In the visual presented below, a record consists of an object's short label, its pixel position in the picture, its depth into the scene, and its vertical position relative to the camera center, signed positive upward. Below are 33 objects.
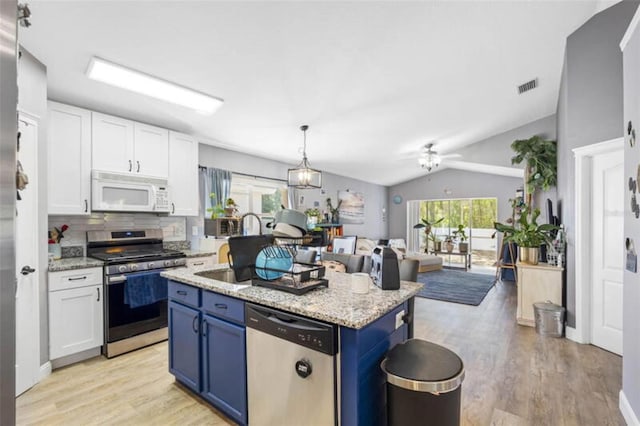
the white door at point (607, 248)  2.94 -0.39
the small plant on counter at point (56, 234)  3.00 -0.22
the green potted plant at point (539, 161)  4.78 +0.84
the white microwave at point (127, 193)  3.05 +0.23
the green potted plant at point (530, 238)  3.77 -0.35
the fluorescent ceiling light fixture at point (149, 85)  2.46 +1.18
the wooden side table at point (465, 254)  7.64 -1.18
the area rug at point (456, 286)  4.94 -1.45
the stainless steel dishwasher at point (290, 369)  1.40 -0.81
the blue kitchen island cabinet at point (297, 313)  1.37 -0.69
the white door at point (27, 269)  2.29 -0.44
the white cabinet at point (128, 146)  3.09 +0.75
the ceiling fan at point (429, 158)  5.94 +1.07
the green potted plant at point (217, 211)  4.11 +0.02
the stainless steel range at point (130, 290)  2.87 -0.78
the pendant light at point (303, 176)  4.08 +0.50
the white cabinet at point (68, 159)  2.78 +0.52
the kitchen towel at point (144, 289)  2.90 -0.77
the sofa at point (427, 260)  7.21 -1.23
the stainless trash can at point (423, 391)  1.34 -0.84
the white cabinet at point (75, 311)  2.61 -0.91
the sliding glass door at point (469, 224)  8.23 -0.37
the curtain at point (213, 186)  4.45 +0.41
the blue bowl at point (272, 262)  1.90 -0.32
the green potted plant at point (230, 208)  4.21 +0.06
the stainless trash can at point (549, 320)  3.34 -1.25
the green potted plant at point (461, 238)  7.77 -0.77
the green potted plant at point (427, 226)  8.52 -0.42
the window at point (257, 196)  5.12 +0.30
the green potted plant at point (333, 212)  7.32 +0.00
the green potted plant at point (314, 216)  6.01 -0.08
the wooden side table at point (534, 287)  3.57 -0.95
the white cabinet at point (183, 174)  3.72 +0.50
